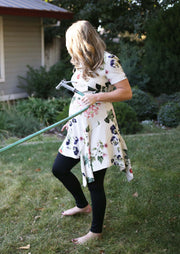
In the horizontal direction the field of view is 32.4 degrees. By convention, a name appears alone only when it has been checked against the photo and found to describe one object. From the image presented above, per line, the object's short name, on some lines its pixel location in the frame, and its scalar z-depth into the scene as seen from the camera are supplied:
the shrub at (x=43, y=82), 8.73
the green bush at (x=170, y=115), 6.57
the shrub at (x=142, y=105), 7.07
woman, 2.26
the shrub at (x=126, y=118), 5.77
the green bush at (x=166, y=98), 7.61
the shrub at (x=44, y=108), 6.90
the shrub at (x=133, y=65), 8.65
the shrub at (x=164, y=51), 7.88
